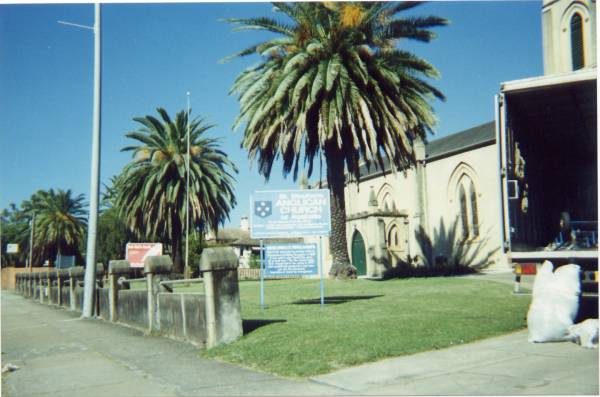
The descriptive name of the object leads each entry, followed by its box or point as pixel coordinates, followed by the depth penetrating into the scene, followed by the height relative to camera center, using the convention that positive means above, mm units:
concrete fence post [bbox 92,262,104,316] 17422 -1287
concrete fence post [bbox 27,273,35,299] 32750 -2398
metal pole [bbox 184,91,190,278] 36344 +2716
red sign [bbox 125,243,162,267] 27203 -361
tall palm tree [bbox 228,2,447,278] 21516 +5775
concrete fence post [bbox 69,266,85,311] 21141 -1436
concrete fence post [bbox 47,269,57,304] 26053 -1693
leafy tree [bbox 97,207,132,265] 57781 +451
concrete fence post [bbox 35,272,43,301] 28797 -2085
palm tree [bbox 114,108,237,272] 37812 +3974
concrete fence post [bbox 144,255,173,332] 12359 -758
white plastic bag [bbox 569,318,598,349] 7172 -1178
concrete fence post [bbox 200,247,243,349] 9273 -856
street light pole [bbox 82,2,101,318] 17375 +1571
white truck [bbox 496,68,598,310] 8945 +1239
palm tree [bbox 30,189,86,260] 51125 +2235
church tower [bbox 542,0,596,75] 28547 +10745
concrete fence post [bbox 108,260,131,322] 15531 -978
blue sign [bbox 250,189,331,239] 13047 +645
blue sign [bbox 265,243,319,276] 12969 -396
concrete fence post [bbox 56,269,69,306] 23922 -1535
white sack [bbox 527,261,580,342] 7605 -868
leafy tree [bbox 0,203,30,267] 54919 +947
